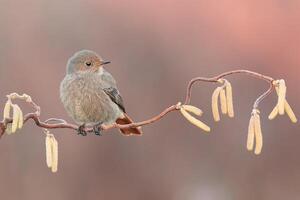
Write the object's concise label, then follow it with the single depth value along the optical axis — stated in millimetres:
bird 8187
